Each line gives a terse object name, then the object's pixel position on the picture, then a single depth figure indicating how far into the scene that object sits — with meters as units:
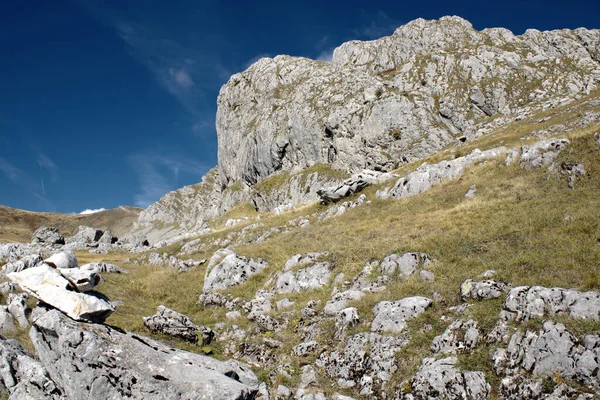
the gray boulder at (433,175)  31.51
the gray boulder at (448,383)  8.38
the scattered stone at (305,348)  12.43
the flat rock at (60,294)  9.73
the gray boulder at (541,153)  23.92
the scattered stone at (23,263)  20.39
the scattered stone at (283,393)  10.09
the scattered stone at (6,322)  12.13
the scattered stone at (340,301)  14.45
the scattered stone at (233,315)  16.83
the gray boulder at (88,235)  92.25
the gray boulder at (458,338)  9.76
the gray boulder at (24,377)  9.19
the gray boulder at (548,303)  9.20
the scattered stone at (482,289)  11.52
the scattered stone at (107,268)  26.45
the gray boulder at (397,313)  11.87
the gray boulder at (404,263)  15.70
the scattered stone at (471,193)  25.07
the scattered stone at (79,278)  10.81
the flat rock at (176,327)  13.98
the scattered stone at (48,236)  80.03
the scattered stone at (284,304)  16.52
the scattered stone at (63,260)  14.01
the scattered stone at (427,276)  14.41
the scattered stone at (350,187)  38.81
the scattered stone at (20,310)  12.74
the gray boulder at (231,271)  21.14
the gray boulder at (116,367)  8.31
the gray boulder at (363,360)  10.27
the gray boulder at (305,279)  17.95
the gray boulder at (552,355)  7.72
